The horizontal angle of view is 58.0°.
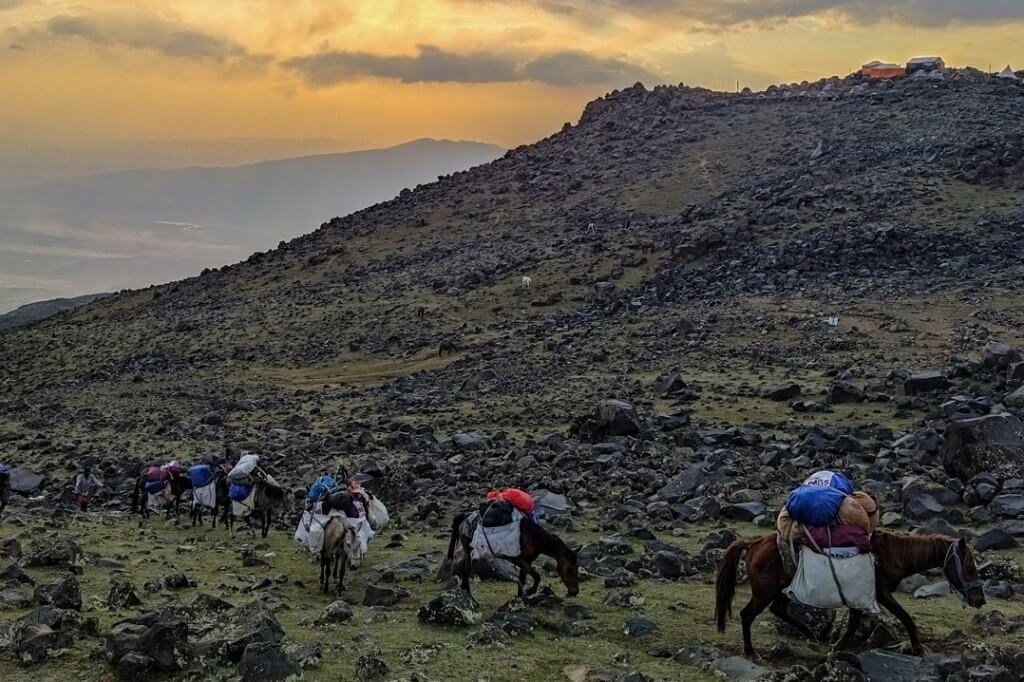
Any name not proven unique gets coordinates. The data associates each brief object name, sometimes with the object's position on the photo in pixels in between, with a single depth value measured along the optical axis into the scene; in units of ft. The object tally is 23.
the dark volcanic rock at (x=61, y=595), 31.42
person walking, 64.13
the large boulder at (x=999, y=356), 68.90
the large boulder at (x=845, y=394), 69.62
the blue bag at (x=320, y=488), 40.73
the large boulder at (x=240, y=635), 26.81
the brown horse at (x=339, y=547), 37.70
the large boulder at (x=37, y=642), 26.71
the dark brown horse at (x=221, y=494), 53.52
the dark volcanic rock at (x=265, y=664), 25.38
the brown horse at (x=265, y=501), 49.90
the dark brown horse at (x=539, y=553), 34.68
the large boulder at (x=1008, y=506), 42.39
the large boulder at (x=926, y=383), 67.97
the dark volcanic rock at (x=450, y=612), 31.09
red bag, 35.86
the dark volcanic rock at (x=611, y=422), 65.62
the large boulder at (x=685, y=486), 50.67
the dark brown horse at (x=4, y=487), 54.75
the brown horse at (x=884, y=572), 27.25
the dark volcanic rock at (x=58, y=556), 38.70
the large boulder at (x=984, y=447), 47.70
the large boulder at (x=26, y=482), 70.90
